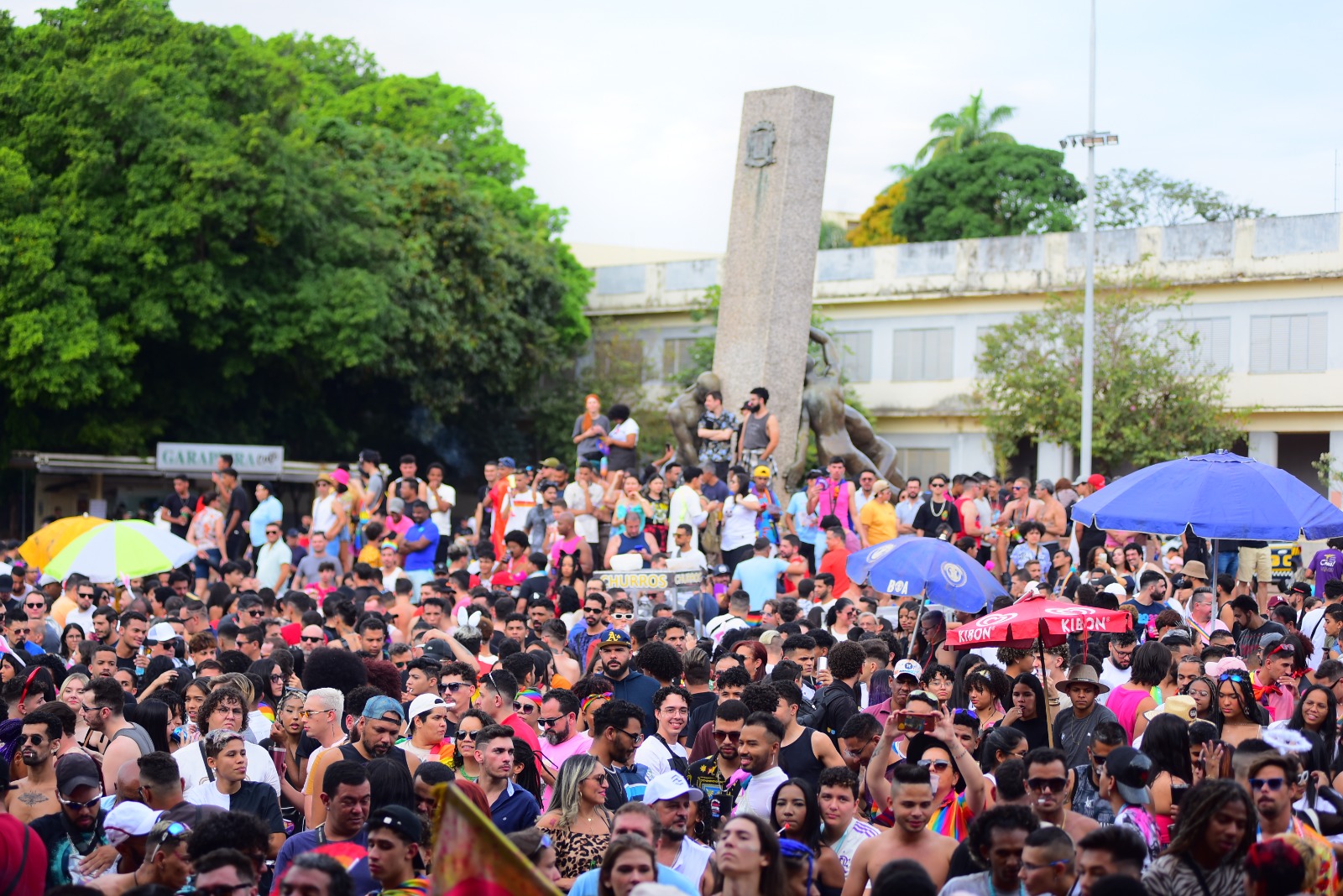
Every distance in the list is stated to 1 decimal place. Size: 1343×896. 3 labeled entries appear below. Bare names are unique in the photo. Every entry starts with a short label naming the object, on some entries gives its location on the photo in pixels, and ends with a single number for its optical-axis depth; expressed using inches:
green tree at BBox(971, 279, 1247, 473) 1263.5
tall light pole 1114.1
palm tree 1971.0
